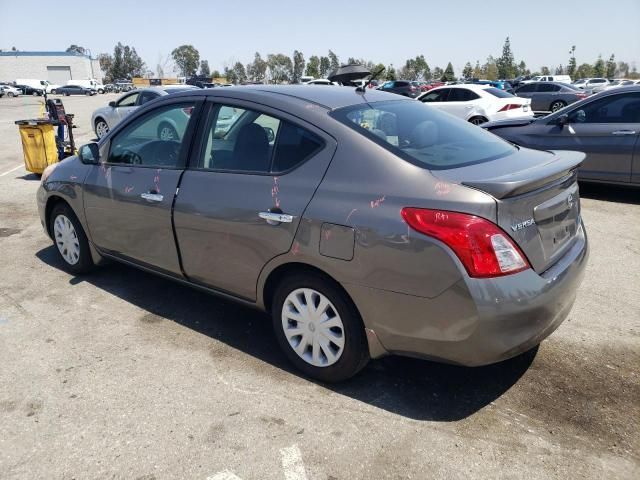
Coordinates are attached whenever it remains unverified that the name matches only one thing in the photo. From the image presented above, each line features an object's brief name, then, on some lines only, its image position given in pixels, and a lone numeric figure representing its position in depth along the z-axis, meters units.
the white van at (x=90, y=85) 68.51
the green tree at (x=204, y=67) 116.62
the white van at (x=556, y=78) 49.65
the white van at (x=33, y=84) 65.06
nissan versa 2.44
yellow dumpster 9.39
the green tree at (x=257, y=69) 110.44
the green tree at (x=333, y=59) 111.19
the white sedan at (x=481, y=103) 14.05
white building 95.94
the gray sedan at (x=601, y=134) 7.05
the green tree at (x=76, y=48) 126.12
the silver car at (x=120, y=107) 13.43
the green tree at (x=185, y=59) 115.25
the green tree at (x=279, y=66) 110.75
